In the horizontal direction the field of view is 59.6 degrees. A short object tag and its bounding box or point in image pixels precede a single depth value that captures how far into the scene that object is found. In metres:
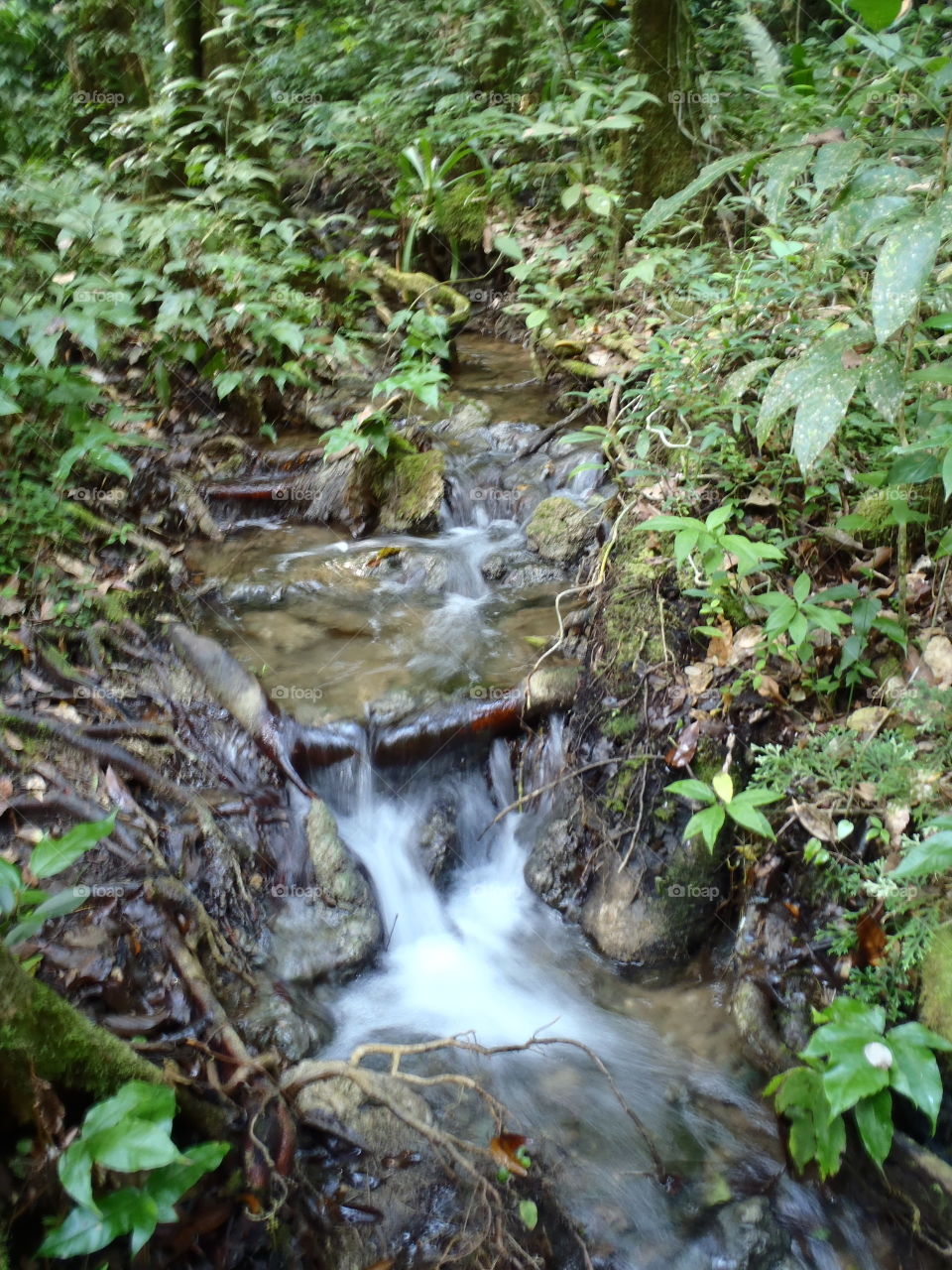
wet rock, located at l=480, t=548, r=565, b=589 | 5.23
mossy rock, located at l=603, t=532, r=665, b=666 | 3.86
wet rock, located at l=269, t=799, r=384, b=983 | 3.42
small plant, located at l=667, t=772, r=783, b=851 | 2.90
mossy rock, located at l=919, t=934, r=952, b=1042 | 2.60
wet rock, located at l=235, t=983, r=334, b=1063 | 2.94
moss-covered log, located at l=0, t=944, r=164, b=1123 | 1.73
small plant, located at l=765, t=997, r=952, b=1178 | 2.38
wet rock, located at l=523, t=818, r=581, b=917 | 3.86
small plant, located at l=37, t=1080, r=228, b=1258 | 1.73
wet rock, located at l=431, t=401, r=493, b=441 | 6.46
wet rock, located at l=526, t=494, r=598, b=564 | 5.27
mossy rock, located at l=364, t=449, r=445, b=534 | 5.69
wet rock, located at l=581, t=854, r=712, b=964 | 3.54
